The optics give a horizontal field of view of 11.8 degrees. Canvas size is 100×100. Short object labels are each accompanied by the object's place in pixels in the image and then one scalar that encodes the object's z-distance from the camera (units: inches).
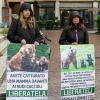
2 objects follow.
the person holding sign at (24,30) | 325.1
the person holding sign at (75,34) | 337.3
